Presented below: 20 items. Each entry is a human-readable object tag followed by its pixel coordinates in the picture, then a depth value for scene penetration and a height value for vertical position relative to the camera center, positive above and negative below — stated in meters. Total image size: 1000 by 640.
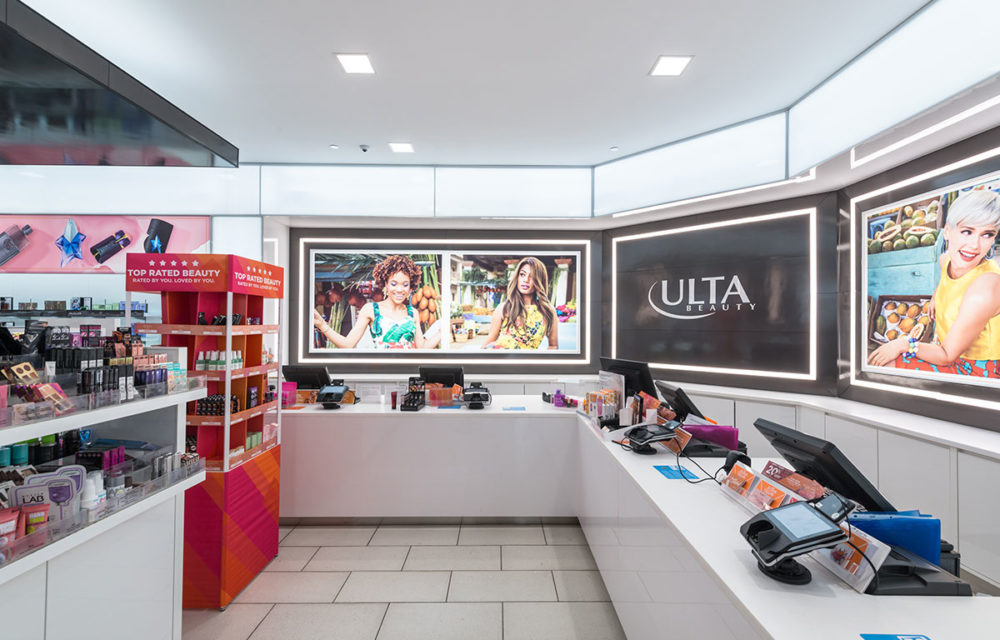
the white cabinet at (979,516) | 2.48 -1.07
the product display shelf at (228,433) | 2.66 -0.74
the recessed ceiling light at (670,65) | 3.13 +1.87
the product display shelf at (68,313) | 4.86 +0.09
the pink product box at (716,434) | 2.54 -0.61
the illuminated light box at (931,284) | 2.99 +0.34
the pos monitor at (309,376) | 4.07 -0.48
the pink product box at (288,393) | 3.84 -0.60
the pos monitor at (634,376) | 3.04 -0.34
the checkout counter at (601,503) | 1.13 -0.91
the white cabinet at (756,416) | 4.31 -0.91
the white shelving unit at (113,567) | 1.36 -0.87
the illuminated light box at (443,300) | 6.13 +0.33
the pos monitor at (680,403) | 2.92 -0.51
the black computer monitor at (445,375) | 4.09 -0.47
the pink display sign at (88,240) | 5.19 +0.97
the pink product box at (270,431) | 3.25 -0.80
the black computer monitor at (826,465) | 1.39 -0.45
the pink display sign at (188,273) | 2.79 +0.32
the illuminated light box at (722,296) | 4.66 +0.35
